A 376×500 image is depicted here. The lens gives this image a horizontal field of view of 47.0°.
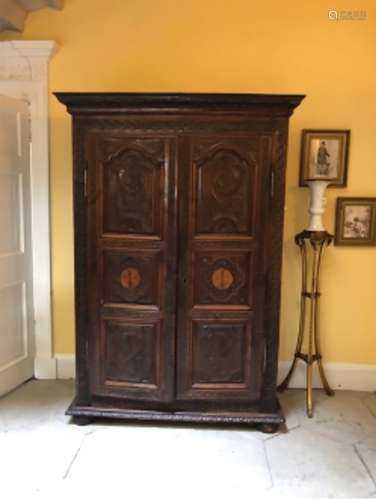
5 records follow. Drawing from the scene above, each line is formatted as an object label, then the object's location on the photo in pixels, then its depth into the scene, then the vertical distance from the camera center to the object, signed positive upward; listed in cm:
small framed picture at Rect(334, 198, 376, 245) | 295 -7
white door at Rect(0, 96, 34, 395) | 284 -28
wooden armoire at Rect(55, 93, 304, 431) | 232 -25
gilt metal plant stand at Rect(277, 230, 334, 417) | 277 -66
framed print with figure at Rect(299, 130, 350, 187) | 290 +37
